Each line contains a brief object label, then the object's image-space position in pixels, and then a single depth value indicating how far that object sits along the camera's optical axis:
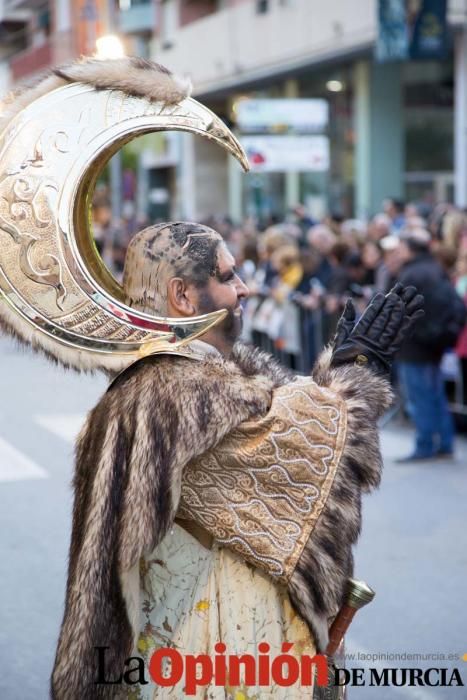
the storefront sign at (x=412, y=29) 18.75
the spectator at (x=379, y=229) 12.74
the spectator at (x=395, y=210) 15.42
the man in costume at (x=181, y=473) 2.59
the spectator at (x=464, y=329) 10.00
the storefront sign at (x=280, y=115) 16.75
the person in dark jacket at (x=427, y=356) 9.34
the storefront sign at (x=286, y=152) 16.86
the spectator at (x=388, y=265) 9.87
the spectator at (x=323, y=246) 12.59
